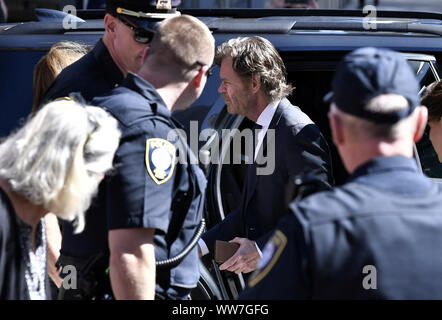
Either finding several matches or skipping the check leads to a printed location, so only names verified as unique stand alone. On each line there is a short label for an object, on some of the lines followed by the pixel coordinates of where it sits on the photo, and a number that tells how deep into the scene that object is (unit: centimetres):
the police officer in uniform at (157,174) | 481
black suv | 718
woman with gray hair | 431
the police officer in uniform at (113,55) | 619
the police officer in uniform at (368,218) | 353
